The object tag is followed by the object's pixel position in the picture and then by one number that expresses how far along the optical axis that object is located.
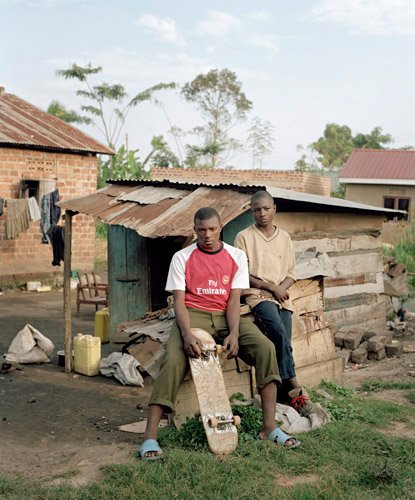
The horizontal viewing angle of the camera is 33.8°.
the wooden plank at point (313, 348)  7.24
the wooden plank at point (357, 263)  10.99
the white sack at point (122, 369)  8.13
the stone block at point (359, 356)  9.44
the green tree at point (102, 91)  28.47
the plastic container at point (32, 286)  15.99
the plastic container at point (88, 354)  8.59
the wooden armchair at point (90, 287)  12.71
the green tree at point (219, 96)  33.59
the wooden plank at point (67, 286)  8.85
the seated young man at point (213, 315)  5.12
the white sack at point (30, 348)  9.01
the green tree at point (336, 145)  39.81
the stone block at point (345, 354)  9.44
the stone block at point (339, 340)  10.04
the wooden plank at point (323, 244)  9.53
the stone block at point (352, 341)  9.94
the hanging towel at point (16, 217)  14.24
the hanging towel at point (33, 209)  14.39
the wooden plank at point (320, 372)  7.20
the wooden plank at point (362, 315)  11.02
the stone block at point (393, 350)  9.80
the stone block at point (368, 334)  10.39
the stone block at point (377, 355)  9.64
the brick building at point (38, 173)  15.58
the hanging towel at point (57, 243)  12.81
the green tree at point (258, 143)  34.78
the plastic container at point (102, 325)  10.56
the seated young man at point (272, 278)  5.92
